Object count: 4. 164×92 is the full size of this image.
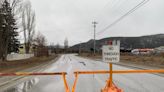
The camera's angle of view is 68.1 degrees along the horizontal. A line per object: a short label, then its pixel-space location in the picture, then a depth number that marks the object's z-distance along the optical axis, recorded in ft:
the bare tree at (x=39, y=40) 145.06
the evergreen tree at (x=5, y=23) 66.00
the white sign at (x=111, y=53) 12.61
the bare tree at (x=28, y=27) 106.60
